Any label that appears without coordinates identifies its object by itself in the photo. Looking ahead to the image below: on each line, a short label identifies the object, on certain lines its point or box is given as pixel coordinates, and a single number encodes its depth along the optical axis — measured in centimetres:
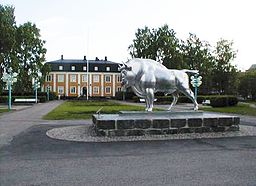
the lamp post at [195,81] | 3888
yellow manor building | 9269
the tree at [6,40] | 4853
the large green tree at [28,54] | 5666
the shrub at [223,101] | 3531
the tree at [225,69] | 6700
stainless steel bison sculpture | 1278
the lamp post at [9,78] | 3384
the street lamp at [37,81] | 5251
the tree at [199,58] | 6525
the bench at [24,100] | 4694
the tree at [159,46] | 6030
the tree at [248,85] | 6406
